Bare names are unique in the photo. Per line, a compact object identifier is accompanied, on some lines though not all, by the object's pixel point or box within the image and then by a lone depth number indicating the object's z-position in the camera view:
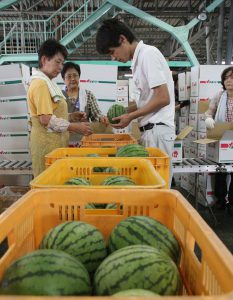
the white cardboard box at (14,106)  4.11
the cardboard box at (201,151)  5.11
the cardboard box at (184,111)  5.77
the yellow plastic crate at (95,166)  1.60
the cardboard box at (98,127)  3.88
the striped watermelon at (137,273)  0.73
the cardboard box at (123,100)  6.49
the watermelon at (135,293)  0.62
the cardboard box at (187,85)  5.60
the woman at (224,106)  4.17
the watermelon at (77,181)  1.51
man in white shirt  2.41
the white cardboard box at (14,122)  4.14
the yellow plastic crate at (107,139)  2.58
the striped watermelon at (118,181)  1.43
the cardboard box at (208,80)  5.12
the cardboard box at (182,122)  5.90
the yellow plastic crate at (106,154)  1.71
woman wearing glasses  3.76
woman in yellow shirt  2.52
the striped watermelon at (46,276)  0.70
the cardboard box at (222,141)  3.81
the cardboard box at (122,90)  6.55
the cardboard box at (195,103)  5.21
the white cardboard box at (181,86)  5.72
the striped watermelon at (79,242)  0.92
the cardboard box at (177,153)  4.07
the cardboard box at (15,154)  4.21
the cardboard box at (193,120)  5.41
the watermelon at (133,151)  1.92
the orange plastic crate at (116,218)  0.77
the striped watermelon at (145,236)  0.93
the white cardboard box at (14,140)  4.18
